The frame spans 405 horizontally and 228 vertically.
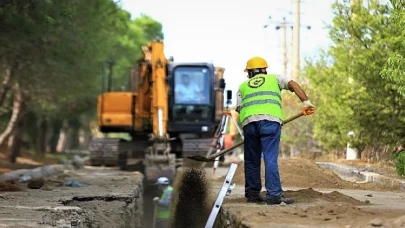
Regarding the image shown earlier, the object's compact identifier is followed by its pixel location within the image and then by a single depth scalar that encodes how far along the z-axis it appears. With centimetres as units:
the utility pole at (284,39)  5149
